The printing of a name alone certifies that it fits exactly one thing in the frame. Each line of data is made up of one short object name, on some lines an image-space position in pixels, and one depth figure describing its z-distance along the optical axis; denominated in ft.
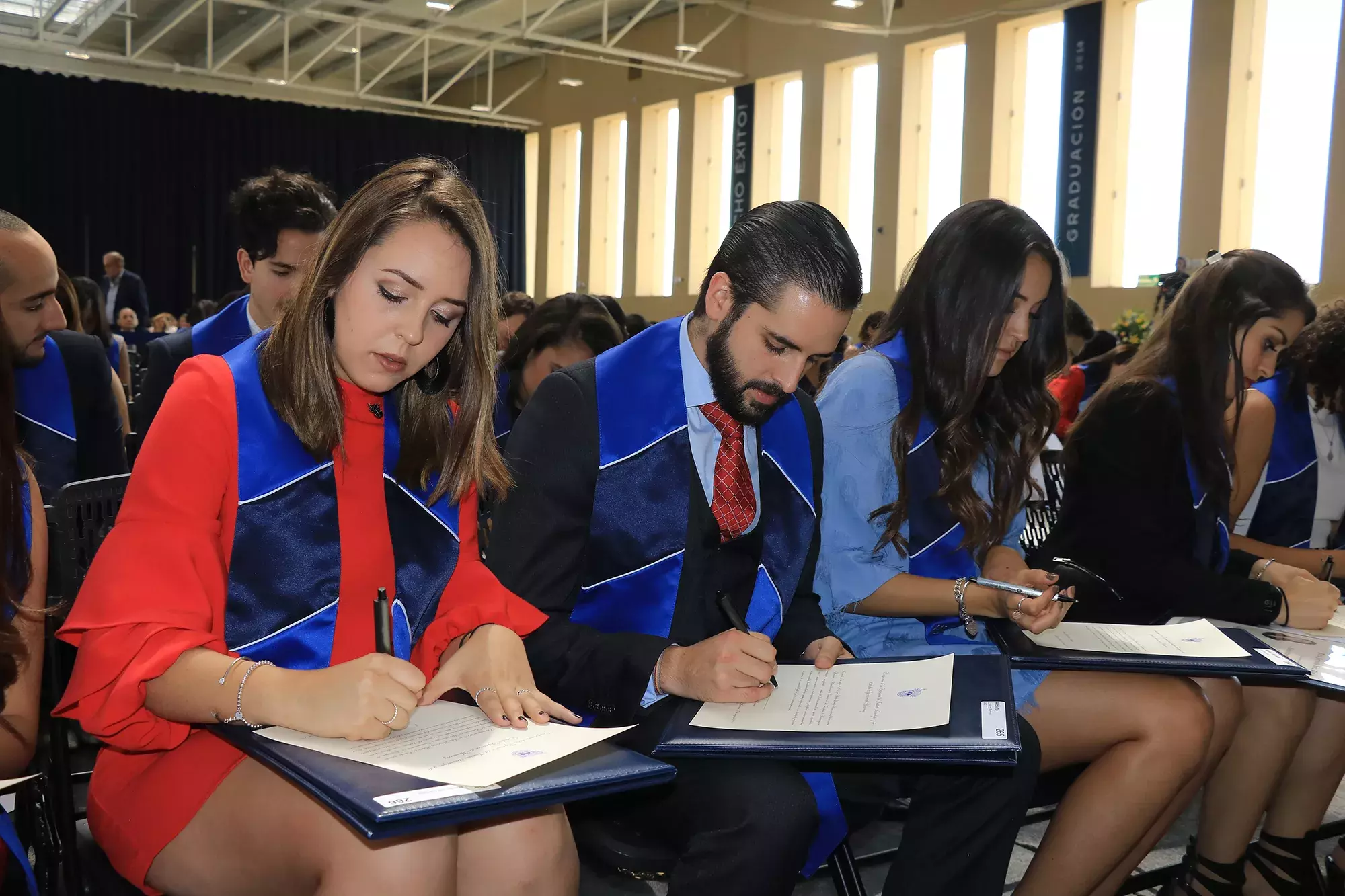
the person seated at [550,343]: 9.77
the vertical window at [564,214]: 55.26
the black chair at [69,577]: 4.83
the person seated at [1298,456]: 8.54
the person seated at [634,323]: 16.85
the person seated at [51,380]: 7.73
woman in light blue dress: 5.91
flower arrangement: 26.50
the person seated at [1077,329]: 18.56
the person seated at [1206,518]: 6.98
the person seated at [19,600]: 3.87
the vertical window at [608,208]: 52.26
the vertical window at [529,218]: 57.82
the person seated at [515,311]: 14.30
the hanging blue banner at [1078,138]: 32.94
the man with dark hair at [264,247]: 9.18
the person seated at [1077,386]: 16.02
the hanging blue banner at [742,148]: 44.21
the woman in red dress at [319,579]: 3.85
